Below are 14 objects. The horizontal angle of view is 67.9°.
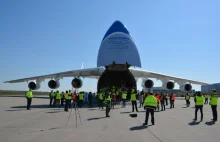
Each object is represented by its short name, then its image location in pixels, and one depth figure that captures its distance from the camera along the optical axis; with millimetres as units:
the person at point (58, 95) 13395
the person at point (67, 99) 10500
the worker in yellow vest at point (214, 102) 7569
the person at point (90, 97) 13165
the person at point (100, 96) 12217
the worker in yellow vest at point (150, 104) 6539
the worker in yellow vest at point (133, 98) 10181
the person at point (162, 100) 11320
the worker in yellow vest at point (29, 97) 10989
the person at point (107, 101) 8100
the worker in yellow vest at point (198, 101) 7772
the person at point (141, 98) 13904
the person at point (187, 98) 14123
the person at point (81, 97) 13025
